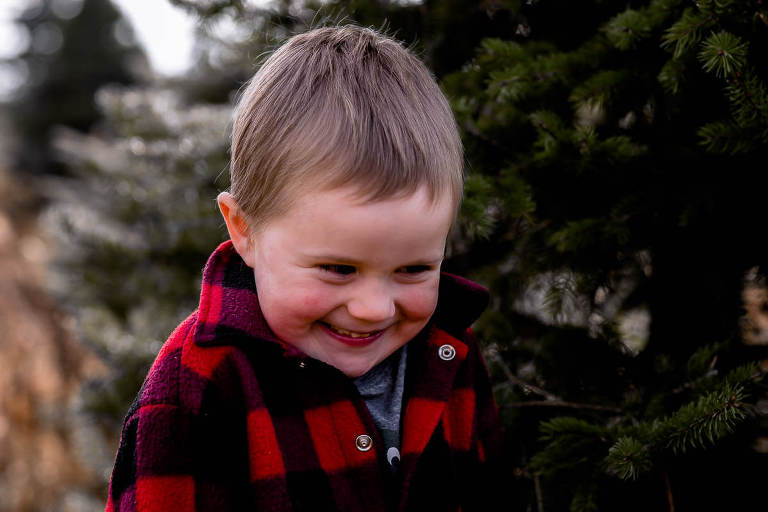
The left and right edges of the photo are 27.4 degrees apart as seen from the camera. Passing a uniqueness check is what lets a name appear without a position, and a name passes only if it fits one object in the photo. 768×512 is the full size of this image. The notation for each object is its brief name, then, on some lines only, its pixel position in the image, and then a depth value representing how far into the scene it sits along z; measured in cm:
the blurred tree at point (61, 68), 620
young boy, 91
